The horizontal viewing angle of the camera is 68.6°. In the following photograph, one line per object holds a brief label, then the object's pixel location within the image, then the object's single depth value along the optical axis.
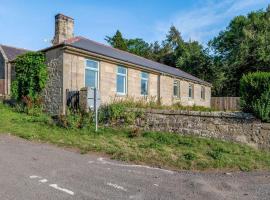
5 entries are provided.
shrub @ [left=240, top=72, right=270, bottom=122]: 7.13
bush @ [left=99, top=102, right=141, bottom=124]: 8.88
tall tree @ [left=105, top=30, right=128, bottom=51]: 30.33
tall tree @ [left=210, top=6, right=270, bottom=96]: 25.41
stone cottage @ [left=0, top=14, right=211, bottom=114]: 10.90
